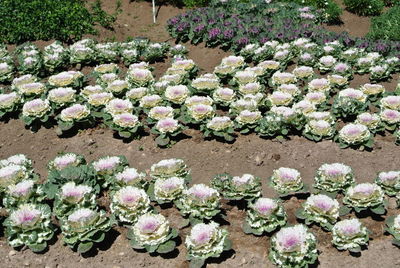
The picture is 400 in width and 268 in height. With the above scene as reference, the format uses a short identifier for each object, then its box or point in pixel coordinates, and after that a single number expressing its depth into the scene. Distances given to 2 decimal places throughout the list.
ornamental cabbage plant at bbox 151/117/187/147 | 6.62
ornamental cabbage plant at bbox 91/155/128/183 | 5.76
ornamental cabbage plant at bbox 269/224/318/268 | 4.52
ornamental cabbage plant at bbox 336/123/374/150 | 6.36
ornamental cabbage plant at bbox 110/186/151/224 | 5.11
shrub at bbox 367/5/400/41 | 9.83
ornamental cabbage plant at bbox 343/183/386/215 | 5.20
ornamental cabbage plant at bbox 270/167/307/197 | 5.45
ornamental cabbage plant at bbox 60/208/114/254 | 4.80
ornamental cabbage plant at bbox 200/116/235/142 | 6.61
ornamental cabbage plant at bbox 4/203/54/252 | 4.89
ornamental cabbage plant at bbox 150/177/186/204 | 5.32
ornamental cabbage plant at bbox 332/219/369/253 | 4.75
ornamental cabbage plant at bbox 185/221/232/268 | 4.61
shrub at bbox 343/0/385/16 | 12.09
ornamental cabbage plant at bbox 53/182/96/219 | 5.16
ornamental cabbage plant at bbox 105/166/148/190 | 5.53
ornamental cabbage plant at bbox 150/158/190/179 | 5.66
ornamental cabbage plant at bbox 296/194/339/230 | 5.08
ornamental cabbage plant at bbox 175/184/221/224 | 5.11
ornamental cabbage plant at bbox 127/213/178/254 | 4.73
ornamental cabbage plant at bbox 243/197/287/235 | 5.00
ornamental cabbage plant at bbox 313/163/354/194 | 5.53
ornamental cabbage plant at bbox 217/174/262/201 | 5.37
